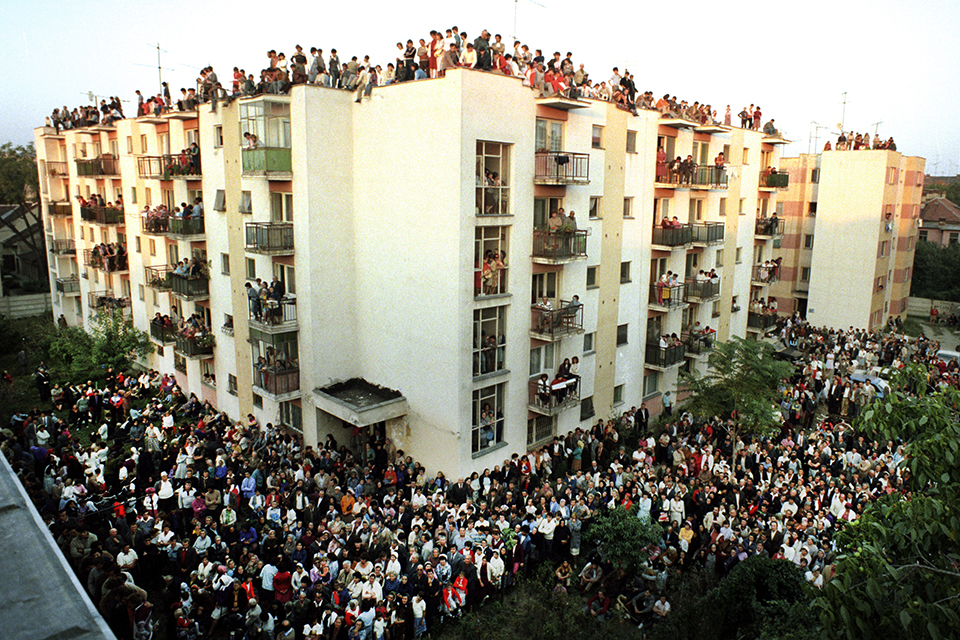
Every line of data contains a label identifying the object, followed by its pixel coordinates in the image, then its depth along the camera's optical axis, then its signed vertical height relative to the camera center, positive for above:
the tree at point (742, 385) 24.16 -7.00
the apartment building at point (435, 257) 20.92 -1.95
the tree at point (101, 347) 31.25 -7.30
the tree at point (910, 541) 5.42 -3.16
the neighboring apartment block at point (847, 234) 43.97 -1.79
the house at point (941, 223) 67.94 -1.38
